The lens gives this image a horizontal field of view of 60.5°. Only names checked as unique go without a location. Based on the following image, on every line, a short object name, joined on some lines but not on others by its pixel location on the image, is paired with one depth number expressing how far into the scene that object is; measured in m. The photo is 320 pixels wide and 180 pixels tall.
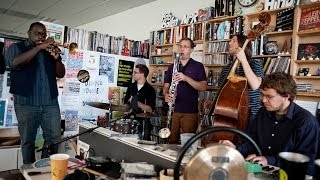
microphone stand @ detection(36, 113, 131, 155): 1.51
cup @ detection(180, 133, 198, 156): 1.30
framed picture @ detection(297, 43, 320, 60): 2.95
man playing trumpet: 2.41
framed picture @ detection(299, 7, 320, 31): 2.88
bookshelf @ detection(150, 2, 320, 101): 3.01
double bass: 2.01
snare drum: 1.67
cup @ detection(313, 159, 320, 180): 0.75
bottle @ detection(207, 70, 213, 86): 3.91
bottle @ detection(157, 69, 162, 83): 4.68
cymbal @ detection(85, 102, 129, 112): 2.30
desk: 1.17
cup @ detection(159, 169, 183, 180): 0.96
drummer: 3.29
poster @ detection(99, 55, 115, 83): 3.73
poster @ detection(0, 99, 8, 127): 2.88
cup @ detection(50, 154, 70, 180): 1.12
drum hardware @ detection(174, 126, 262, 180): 0.65
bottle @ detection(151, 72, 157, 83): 4.79
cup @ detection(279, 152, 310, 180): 0.73
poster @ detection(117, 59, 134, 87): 3.93
